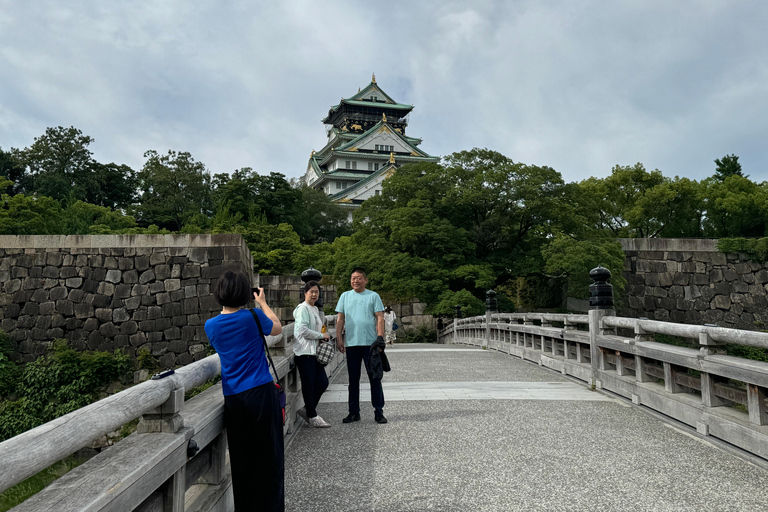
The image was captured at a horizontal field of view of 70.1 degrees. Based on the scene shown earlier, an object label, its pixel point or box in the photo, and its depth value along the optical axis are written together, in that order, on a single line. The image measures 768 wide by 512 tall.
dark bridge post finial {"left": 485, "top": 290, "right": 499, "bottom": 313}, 15.34
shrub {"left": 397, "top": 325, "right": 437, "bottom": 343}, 25.27
